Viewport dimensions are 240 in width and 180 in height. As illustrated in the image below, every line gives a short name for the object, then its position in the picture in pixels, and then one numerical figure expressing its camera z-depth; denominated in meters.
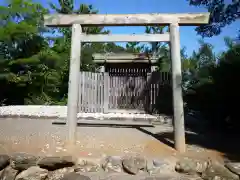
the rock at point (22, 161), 3.42
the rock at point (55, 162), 3.37
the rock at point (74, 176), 3.13
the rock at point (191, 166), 3.28
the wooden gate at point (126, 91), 8.94
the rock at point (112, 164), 3.38
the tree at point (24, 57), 11.27
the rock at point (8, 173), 3.40
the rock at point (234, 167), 3.17
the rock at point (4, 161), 3.41
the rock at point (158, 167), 3.35
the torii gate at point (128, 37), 4.03
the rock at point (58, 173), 3.37
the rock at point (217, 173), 3.17
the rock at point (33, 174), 3.29
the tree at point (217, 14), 5.70
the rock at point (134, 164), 3.32
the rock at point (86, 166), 3.37
